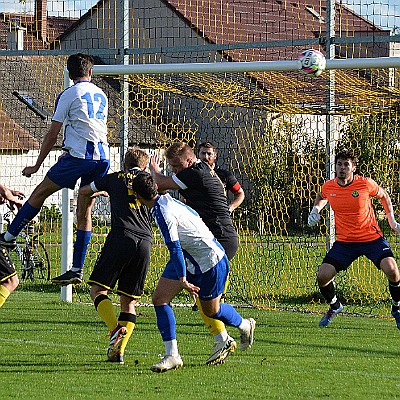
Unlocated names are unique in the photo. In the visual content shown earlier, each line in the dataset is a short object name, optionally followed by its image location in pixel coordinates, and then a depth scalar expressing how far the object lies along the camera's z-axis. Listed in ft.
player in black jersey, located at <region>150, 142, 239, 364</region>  58.90
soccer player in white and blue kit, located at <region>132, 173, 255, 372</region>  54.90
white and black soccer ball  73.10
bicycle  119.34
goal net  94.07
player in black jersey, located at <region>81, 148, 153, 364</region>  59.41
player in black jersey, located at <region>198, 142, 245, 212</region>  76.74
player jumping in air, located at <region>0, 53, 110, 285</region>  61.31
